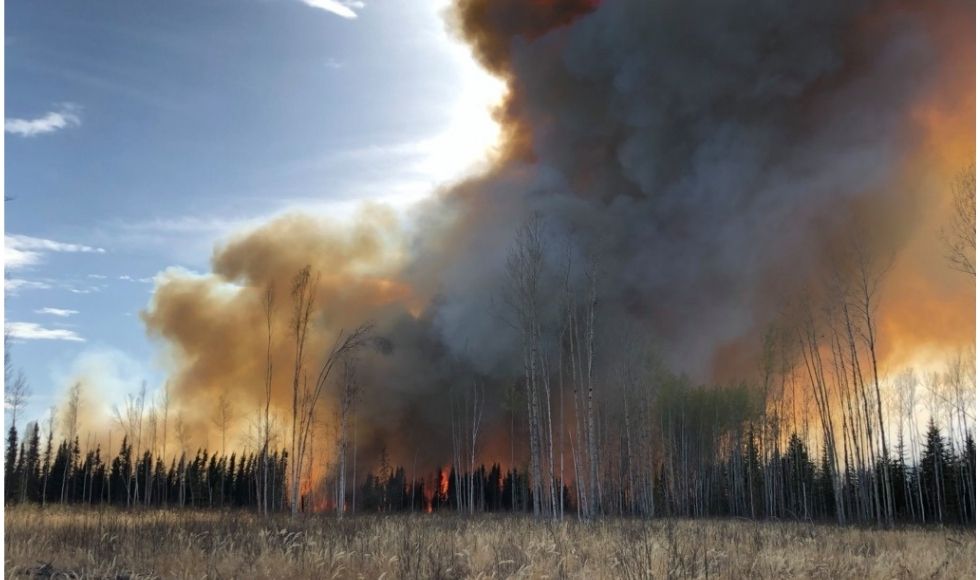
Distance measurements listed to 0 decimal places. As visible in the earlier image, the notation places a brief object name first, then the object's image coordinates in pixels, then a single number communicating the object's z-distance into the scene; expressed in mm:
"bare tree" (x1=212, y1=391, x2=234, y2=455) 49094
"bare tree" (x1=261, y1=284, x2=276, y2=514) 23820
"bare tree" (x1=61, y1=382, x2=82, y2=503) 47294
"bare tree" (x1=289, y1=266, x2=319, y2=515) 22098
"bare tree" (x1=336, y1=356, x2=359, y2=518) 34688
